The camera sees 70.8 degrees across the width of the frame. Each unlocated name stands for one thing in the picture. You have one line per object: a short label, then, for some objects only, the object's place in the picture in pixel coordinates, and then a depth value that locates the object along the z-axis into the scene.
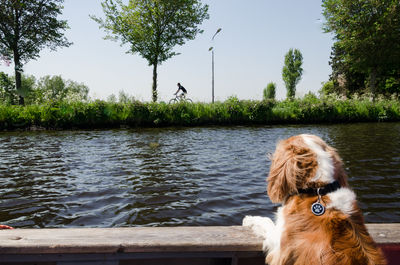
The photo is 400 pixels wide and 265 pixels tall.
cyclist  22.45
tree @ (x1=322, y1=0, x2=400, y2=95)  31.73
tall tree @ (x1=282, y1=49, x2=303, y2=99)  60.42
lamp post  30.16
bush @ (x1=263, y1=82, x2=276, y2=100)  58.06
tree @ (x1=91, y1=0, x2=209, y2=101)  29.50
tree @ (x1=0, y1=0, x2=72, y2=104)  27.15
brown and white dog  1.63
